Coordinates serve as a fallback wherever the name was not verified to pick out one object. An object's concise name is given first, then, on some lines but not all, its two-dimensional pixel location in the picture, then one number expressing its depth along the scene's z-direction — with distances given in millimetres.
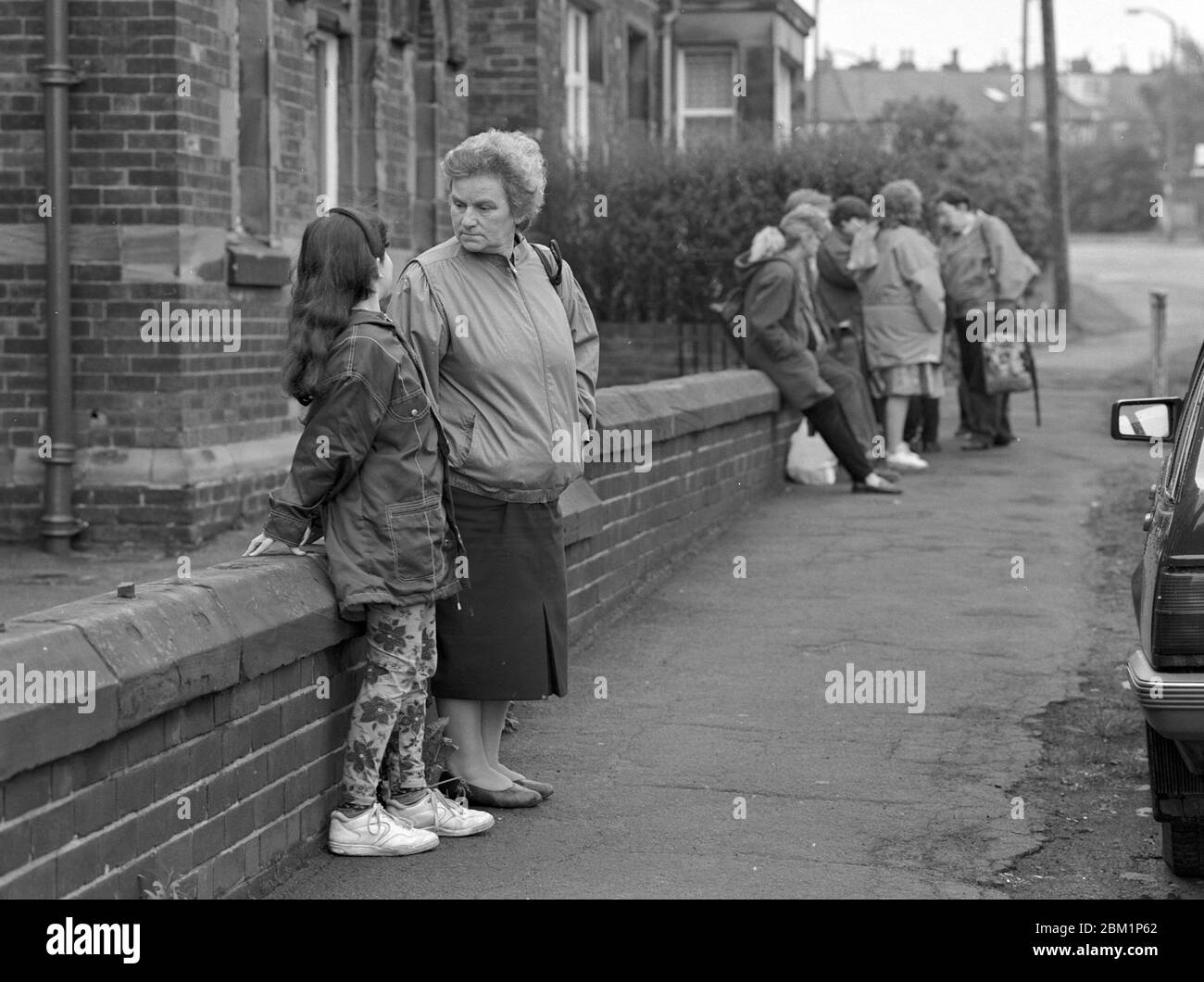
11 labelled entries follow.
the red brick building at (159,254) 10500
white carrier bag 13336
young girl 4965
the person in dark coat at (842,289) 13555
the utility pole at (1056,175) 30125
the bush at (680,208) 16594
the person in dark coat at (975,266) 14797
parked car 4504
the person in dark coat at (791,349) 12281
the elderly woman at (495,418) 5434
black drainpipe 10352
